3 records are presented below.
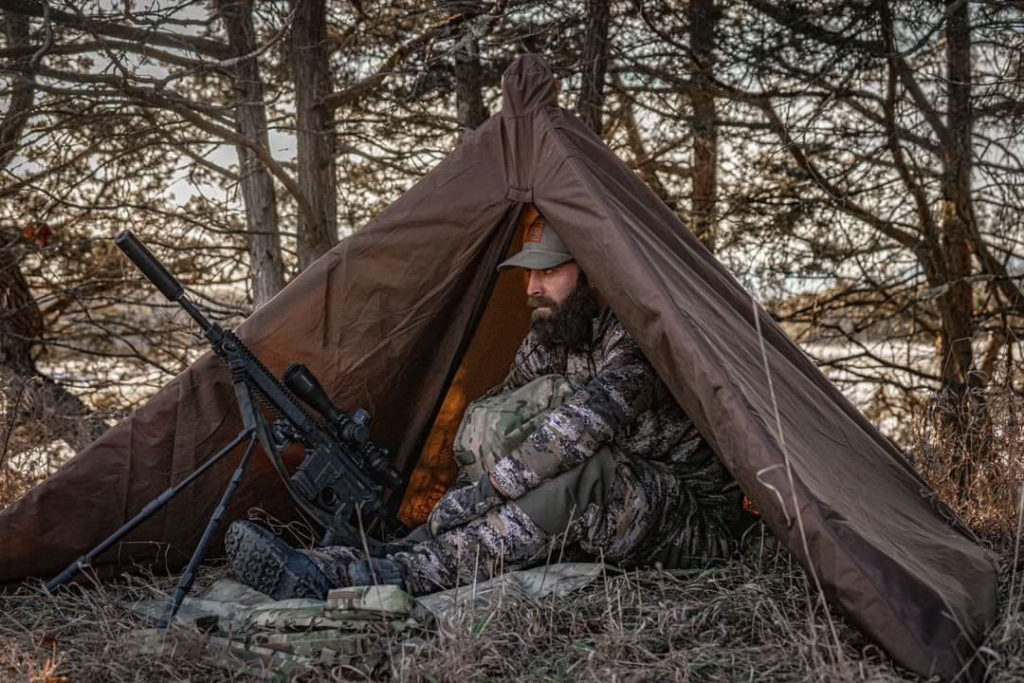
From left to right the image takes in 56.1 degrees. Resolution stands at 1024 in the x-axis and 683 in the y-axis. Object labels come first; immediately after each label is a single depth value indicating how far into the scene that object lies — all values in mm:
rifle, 3236
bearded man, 3090
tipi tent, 2697
